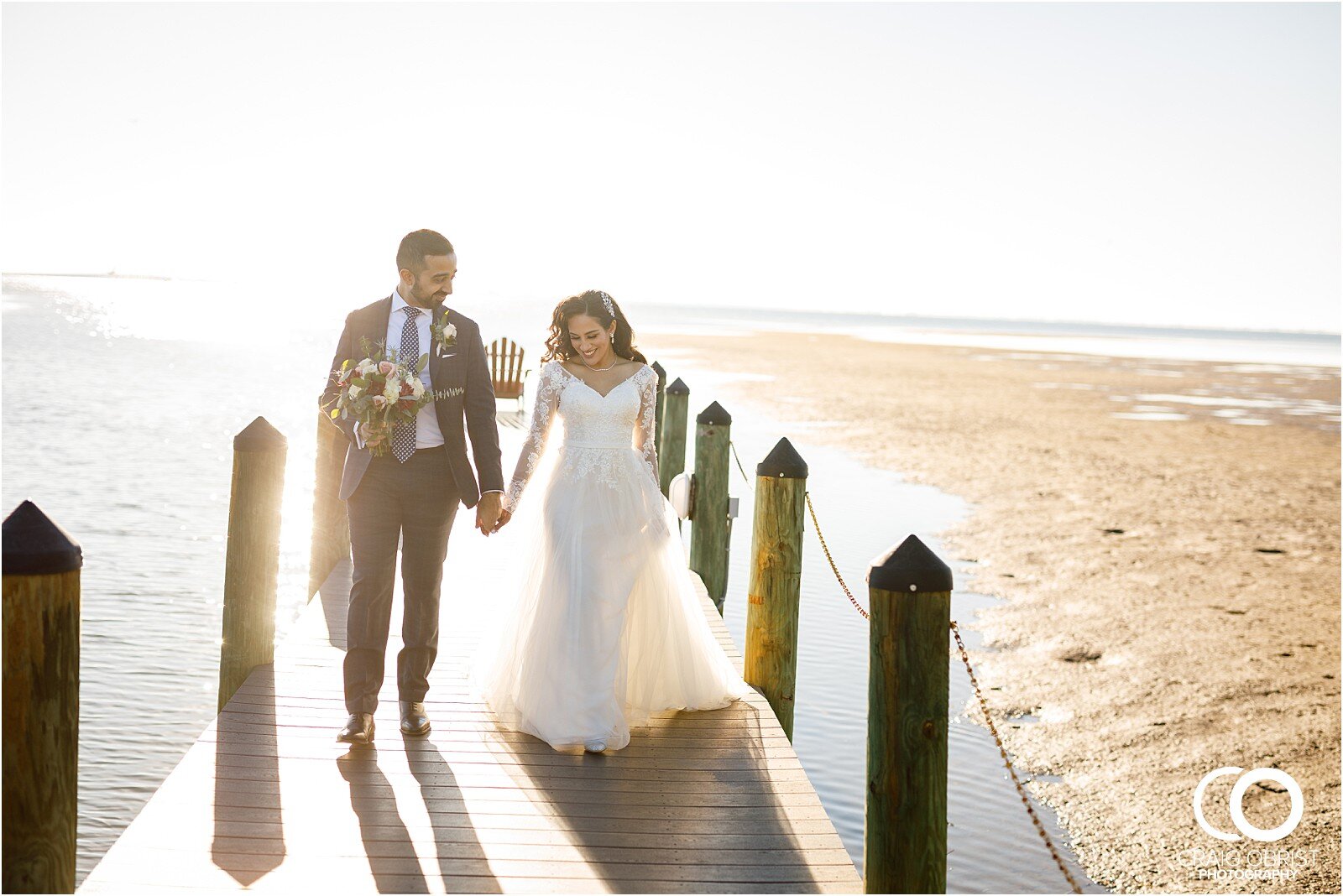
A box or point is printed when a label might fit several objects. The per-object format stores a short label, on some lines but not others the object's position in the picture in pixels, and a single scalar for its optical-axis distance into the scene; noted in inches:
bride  206.4
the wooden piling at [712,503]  368.5
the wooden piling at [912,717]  141.0
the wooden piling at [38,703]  130.2
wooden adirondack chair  879.1
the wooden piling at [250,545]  222.1
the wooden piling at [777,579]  253.3
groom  195.3
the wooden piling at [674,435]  488.4
